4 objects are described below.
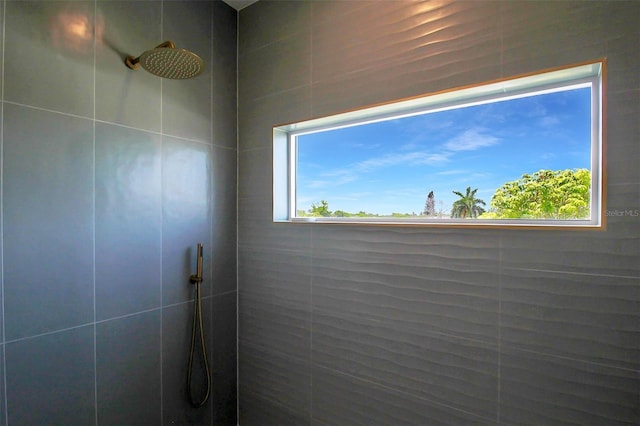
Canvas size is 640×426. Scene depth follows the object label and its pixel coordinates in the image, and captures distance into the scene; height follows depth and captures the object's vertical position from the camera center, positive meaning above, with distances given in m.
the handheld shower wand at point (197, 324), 1.79 -0.62
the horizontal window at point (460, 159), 1.23 +0.26
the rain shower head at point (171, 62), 1.25 +0.61
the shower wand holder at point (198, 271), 1.80 -0.32
